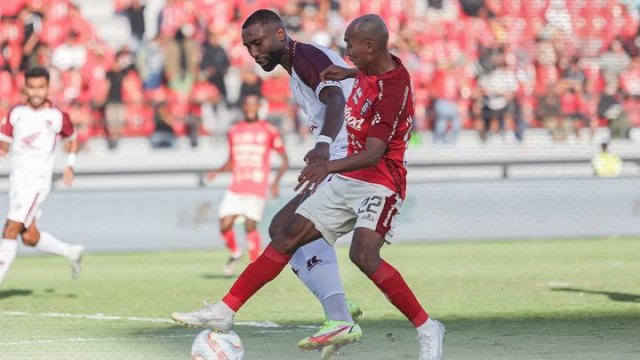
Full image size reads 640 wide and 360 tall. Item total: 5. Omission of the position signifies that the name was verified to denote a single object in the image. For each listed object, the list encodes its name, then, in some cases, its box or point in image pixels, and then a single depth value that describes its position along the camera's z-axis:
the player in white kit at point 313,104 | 15.57
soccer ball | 14.68
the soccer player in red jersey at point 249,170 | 30.39
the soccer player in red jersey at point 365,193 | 14.45
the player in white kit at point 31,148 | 24.30
